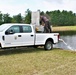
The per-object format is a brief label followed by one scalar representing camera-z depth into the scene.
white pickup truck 6.86
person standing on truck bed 9.01
